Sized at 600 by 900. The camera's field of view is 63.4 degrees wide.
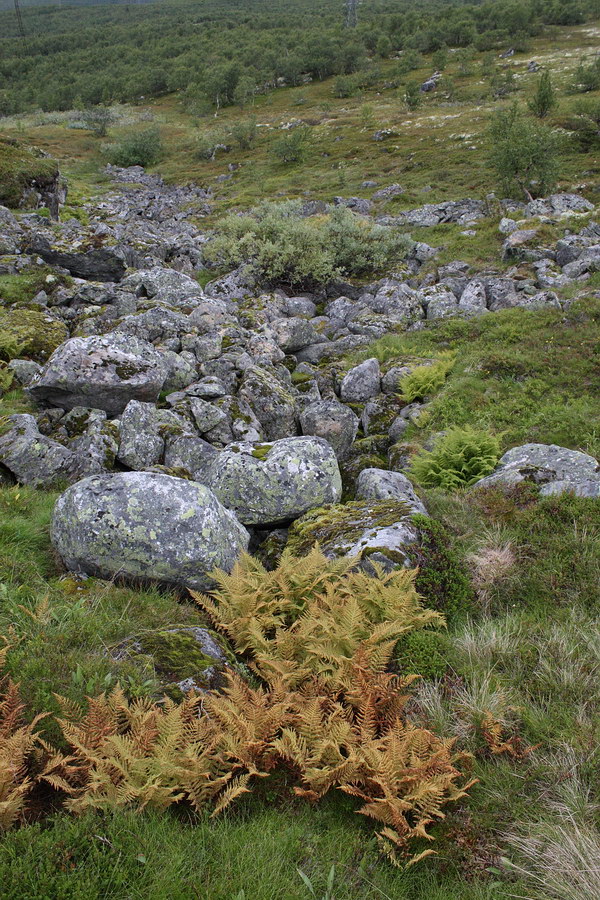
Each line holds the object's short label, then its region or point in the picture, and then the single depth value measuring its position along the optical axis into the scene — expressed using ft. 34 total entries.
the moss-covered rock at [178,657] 15.17
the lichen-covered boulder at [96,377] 35.19
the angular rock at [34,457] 27.86
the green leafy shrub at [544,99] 160.97
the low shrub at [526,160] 115.44
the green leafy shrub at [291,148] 208.33
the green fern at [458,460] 29.99
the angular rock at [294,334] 58.75
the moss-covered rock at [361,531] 21.20
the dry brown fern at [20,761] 10.43
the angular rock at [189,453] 32.07
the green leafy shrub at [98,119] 288.92
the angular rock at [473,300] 64.04
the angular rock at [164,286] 61.26
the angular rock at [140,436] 31.45
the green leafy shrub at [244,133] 245.65
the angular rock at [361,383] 47.32
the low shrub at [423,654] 16.15
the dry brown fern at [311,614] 16.03
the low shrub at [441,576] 19.60
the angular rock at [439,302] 65.82
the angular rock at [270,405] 39.50
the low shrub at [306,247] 78.43
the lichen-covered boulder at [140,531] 20.17
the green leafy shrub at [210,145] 244.42
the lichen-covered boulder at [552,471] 24.76
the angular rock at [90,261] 66.90
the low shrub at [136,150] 238.68
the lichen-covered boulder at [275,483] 26.99
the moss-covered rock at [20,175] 92.17
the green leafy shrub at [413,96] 255.70
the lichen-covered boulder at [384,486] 27.63
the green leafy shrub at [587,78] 201.87
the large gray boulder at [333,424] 37.81
